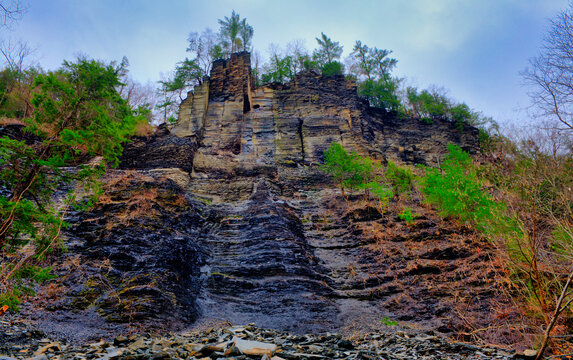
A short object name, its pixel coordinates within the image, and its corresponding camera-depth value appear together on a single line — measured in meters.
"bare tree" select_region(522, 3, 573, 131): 8.38
